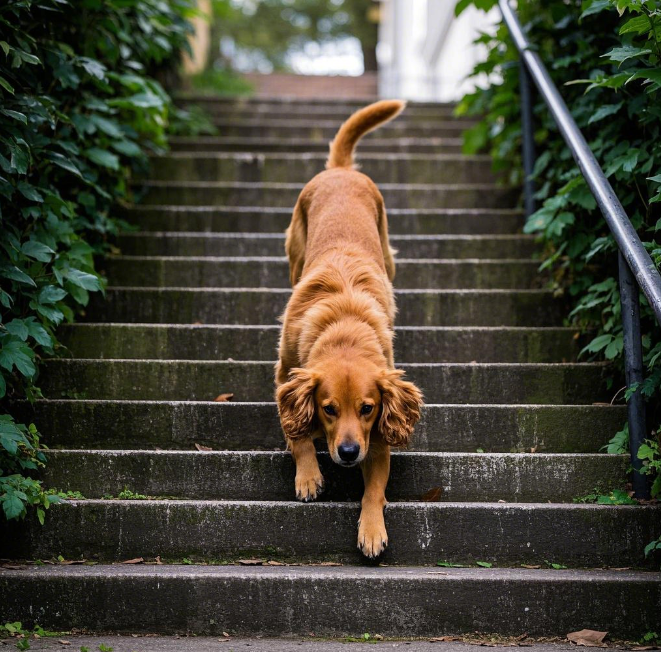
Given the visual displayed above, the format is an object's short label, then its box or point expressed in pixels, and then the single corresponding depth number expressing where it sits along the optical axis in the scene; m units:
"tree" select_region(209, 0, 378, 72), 24.75
